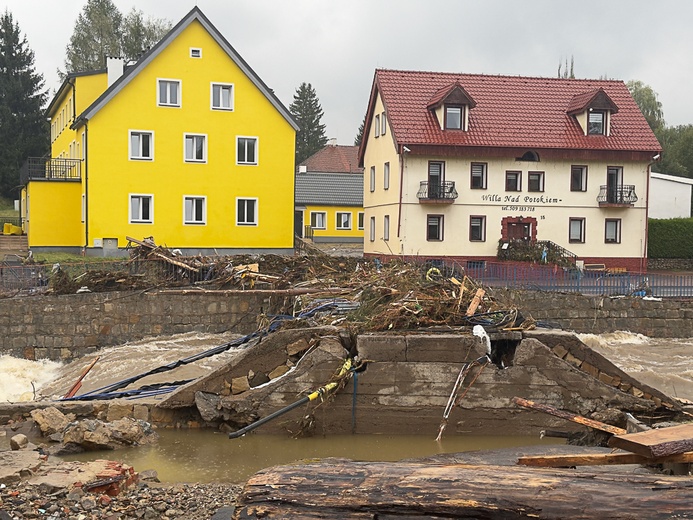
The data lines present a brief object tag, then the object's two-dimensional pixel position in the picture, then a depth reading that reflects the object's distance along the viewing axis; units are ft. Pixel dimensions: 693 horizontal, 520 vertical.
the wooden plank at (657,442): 18.37
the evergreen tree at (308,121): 288.92
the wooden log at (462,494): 16.31
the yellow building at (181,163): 106.01
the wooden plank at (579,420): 25.18
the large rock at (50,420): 32.30
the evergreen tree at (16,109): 179.63
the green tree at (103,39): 191.31
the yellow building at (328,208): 167.73
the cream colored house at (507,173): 111.04
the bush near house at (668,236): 124.16
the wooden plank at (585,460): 19.10
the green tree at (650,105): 233.55
